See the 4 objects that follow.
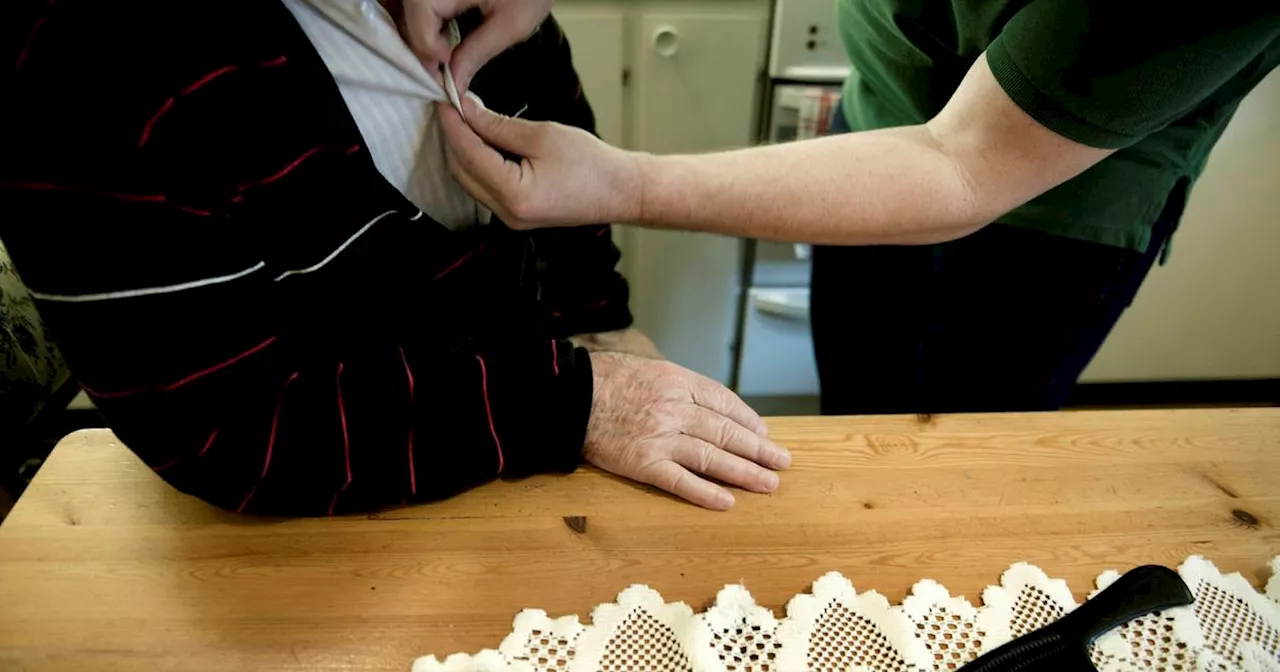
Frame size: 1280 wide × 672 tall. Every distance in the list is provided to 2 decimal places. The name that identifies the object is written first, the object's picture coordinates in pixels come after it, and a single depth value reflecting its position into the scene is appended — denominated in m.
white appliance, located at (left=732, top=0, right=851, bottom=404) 1.31
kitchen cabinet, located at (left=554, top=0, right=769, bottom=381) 1.29
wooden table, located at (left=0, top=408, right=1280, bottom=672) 0.54
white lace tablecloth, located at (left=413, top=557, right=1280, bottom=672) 0.52
